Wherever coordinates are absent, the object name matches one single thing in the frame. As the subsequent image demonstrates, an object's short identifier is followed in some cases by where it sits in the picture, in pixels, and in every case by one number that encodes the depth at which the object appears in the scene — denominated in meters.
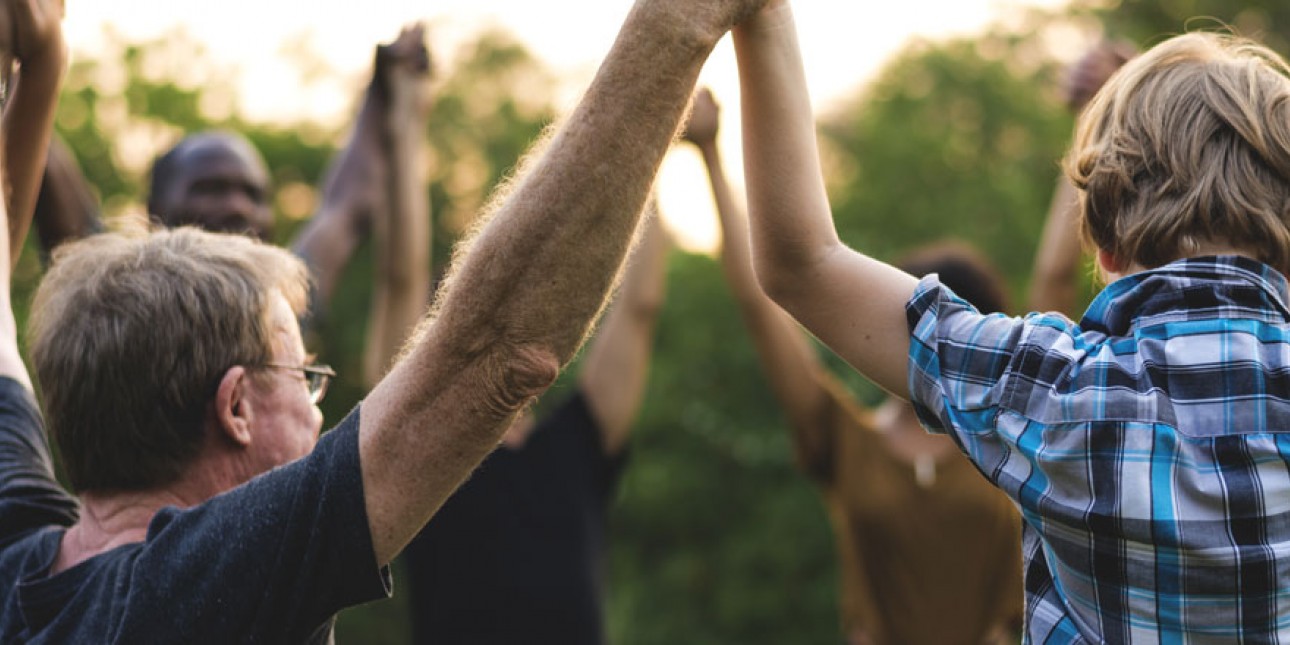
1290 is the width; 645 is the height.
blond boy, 1.79
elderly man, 1.77
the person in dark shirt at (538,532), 4.64
